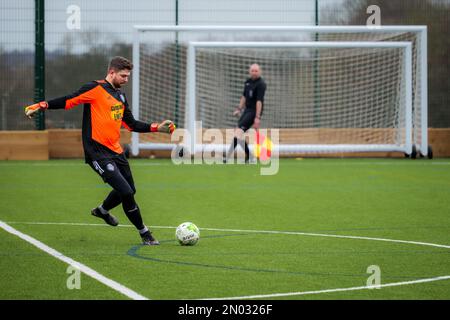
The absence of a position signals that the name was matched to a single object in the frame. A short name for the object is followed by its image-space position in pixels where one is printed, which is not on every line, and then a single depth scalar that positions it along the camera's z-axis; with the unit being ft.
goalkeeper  60.75
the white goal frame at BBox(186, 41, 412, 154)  149.59
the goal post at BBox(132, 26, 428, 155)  150.10
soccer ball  58.80
